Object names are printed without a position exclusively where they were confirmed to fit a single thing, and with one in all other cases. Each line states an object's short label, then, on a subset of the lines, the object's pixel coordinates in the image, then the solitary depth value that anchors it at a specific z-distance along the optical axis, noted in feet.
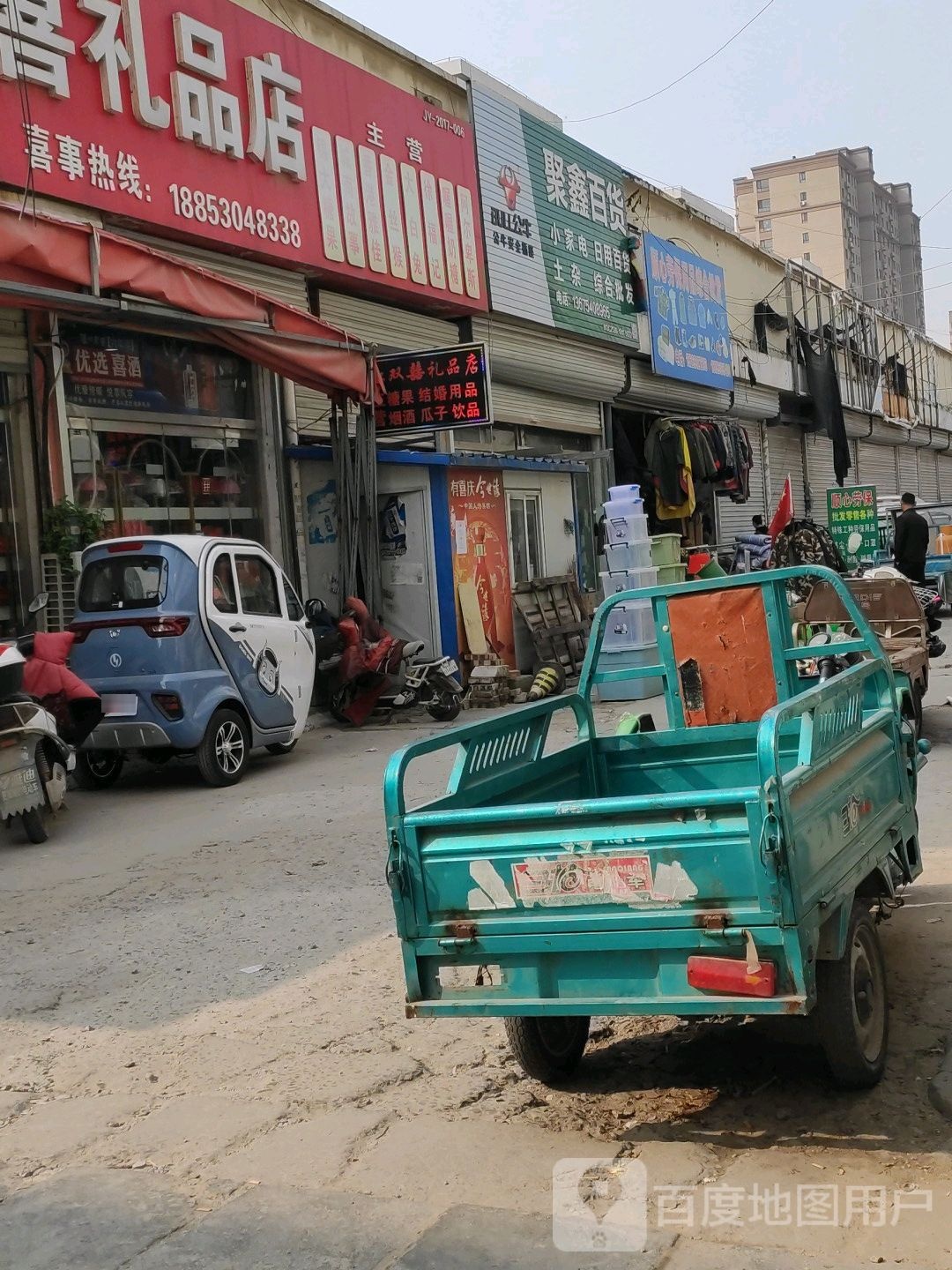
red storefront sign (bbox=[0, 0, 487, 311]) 36.96
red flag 67.26
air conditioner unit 38.09
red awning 33.24
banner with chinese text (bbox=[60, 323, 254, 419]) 40.42
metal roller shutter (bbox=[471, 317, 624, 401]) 62.80
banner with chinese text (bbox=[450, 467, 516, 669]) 51.57
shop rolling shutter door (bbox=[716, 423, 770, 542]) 90.53
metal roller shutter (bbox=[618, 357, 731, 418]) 78.18
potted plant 37.52
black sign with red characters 48.67
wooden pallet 55.16
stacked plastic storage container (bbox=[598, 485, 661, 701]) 49.88
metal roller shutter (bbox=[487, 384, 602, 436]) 64.49
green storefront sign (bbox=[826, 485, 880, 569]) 79.20
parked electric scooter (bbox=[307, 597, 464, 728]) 45.37
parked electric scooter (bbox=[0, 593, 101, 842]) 27.91
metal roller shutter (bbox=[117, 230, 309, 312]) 43.04
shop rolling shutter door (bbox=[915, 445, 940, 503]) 153.58
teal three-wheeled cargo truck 11.96
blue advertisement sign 77.56
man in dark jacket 60.18
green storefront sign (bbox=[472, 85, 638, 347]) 60.85
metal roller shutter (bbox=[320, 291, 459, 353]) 51.85
